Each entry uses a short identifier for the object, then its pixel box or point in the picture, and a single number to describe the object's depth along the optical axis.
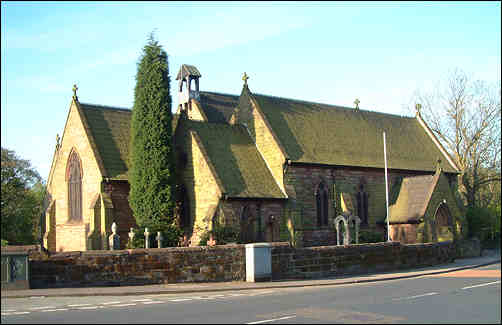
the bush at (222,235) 32.00
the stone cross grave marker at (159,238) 30.31
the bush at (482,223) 48.62
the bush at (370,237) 39.56
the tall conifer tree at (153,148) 33.56
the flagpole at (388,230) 39.11
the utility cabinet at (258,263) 24.91
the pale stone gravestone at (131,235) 31.50
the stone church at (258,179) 34.78
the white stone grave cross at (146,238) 30.69
